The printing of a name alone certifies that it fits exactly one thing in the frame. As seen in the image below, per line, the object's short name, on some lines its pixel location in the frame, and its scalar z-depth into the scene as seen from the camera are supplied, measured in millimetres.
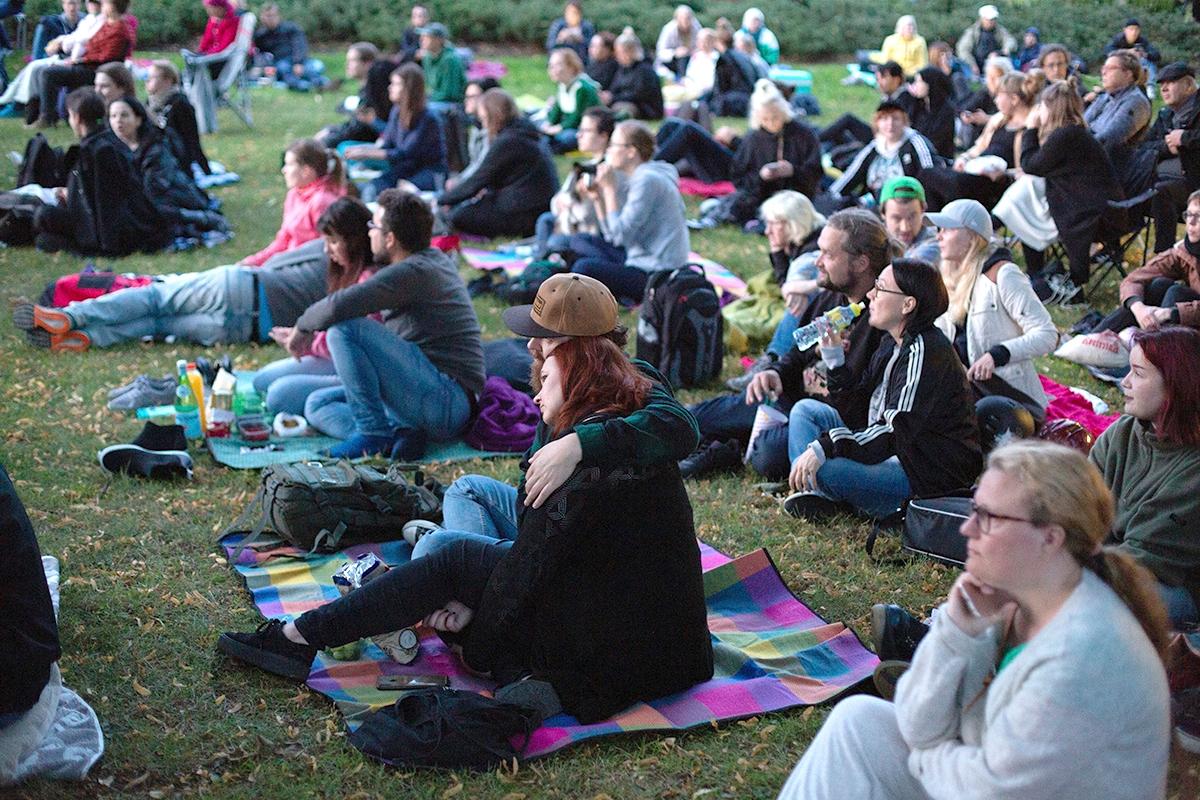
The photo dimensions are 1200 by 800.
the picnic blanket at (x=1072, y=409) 6605
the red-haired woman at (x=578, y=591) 3785
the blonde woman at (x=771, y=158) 11445
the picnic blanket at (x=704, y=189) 13180
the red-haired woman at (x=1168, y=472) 4238
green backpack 5285
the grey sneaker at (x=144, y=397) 7062
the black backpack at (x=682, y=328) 7488
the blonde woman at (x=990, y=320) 6051
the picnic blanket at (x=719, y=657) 4031
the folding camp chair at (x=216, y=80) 16328
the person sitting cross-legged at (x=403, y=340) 6398
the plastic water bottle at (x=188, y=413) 6676
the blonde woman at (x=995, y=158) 10156
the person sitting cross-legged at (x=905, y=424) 5227
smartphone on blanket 4184
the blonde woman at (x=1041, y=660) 2418
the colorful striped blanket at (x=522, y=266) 9797
